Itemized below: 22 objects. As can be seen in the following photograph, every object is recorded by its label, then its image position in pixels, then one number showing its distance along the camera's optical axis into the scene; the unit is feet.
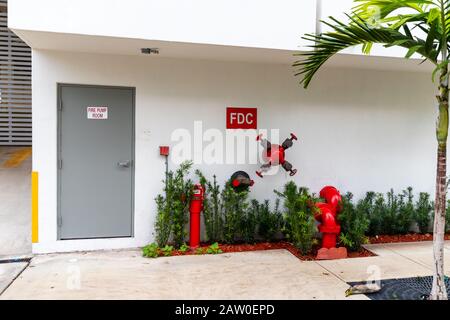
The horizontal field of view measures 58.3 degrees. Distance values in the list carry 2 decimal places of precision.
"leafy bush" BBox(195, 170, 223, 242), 18.11
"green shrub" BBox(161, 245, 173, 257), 16.93
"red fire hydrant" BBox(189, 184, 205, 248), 17.54
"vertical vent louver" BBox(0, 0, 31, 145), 41.32
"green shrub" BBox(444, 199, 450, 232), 20.54
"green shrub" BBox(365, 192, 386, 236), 19.76
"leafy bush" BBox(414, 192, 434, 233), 20.56
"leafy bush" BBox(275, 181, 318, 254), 16.72
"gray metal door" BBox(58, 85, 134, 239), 17.04
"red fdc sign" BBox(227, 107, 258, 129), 18.78
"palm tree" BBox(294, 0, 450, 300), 11.52
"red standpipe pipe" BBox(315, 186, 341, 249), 17.04
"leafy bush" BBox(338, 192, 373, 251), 17.25
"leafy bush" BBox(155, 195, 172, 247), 17.03
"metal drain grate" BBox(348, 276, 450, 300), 12.95
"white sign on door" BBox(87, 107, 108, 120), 17.19
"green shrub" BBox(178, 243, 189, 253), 17.22
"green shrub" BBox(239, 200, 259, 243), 18.24
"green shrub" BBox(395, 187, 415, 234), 20.17
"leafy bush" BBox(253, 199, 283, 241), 18.48
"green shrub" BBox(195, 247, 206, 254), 17.25
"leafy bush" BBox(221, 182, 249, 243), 17.86
